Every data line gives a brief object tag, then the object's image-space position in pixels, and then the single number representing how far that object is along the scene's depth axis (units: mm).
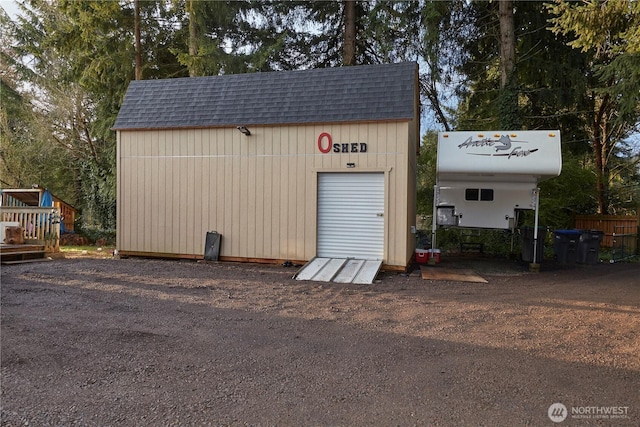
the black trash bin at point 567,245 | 10469
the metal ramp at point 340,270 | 7332
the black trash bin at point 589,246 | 10258
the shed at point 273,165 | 8625
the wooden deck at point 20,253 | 8550
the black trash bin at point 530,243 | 9336
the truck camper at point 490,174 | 8422
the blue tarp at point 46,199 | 12122
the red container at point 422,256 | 9719
